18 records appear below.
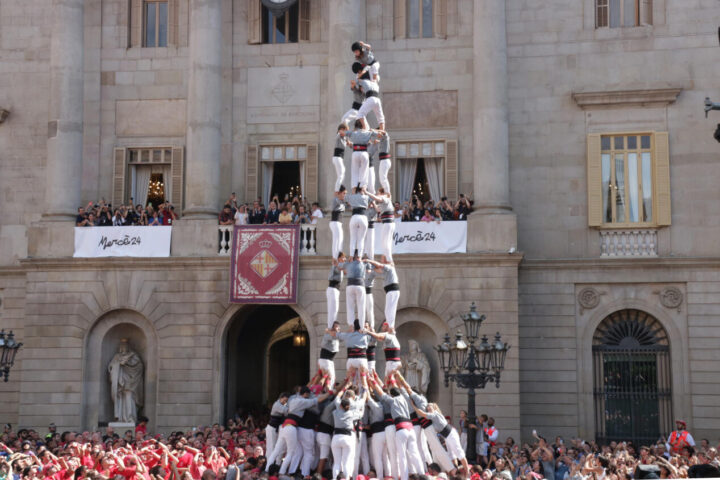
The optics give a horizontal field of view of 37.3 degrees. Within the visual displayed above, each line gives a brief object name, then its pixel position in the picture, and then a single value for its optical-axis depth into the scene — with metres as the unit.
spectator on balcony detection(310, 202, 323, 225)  36.19
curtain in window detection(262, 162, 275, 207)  38.91
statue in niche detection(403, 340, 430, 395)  34.94
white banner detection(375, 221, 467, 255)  35.03
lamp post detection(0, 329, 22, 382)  31.03
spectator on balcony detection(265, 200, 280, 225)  36.44
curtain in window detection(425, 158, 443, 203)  38.09
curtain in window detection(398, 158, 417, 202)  38.28
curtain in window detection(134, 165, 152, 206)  39.50
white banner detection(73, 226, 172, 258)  36.47
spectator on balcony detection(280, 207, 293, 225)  36.03
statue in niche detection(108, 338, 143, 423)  36.28
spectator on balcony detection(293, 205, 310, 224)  36.19
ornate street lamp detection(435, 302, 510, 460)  26.41
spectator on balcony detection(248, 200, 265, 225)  36.59
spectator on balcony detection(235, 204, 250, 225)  36.34
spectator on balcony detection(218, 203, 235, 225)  36.56
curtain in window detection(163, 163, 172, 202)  39.22
